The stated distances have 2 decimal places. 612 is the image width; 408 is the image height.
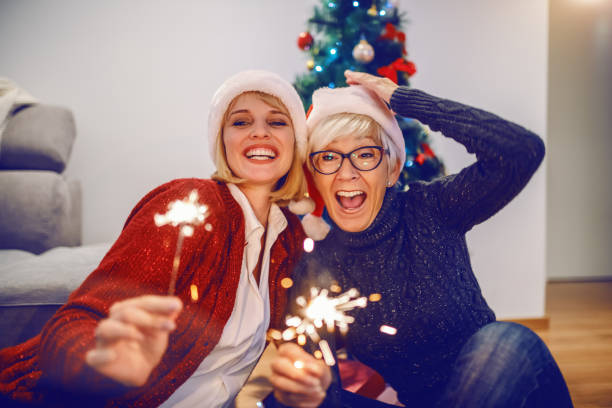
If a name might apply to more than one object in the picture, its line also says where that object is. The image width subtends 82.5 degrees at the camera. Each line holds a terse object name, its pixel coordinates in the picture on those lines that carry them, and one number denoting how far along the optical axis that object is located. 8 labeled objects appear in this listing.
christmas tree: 1.70
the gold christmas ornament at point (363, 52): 1.64
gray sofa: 1.15
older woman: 0.88
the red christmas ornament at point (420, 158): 1.74
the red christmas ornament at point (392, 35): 1.72
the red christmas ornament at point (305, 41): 1.81
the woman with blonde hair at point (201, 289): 0.59
